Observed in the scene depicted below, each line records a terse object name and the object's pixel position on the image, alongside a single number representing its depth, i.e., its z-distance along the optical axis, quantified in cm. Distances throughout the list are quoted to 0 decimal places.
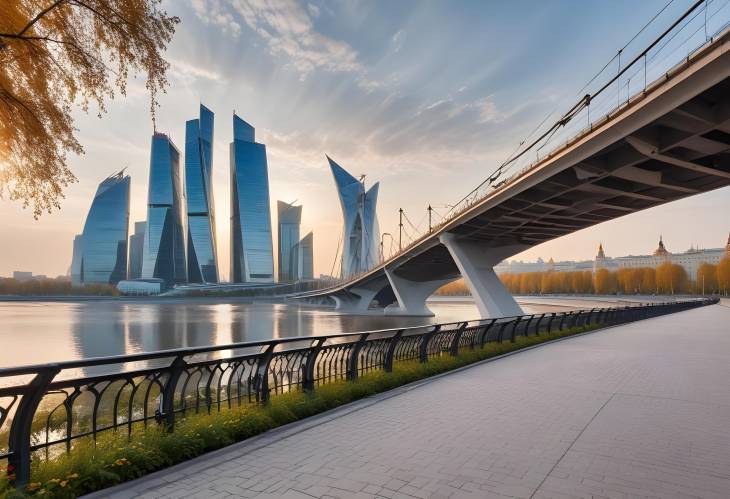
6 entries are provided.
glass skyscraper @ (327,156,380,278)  7859
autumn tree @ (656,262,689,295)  9200
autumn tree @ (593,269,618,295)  10338
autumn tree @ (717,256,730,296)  8012
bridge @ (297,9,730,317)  1276
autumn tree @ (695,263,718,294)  8869
